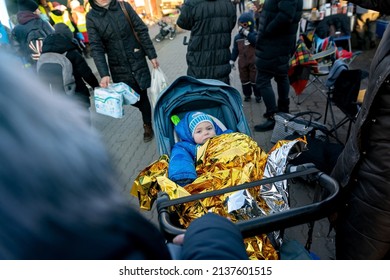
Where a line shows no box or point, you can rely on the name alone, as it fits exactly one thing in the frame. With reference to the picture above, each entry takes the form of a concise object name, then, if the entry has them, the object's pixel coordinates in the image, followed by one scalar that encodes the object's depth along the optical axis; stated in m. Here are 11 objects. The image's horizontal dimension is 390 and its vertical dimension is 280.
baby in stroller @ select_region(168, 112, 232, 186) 2.14
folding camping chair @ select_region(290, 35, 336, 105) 4.14
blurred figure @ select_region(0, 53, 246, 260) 0.46
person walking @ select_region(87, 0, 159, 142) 3.20
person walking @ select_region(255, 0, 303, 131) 3.13
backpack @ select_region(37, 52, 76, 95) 2.89
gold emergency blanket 1.53
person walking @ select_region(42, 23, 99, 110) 3.05
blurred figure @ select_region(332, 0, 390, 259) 1.19
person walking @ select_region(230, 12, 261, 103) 4.21
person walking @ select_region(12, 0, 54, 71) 3.63
